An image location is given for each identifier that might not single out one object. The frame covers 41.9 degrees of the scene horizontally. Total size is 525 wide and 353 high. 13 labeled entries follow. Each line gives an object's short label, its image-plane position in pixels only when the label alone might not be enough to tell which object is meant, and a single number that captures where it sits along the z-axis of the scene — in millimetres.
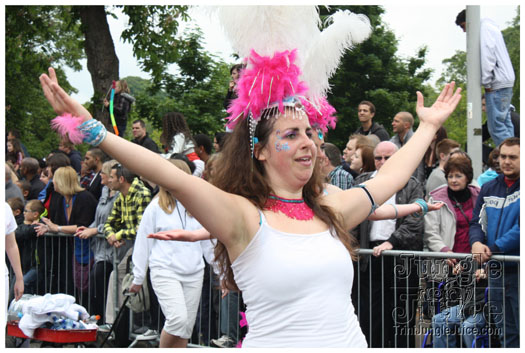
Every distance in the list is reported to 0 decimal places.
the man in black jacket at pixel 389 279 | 5699
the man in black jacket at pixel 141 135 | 8734
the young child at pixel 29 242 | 8023
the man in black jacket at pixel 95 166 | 8484
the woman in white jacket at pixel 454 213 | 5887
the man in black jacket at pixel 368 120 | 8344
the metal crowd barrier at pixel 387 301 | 5543
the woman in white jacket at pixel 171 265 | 5938
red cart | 6516
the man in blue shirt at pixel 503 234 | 5172
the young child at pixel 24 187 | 9688
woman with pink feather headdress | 2730
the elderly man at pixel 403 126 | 7684
